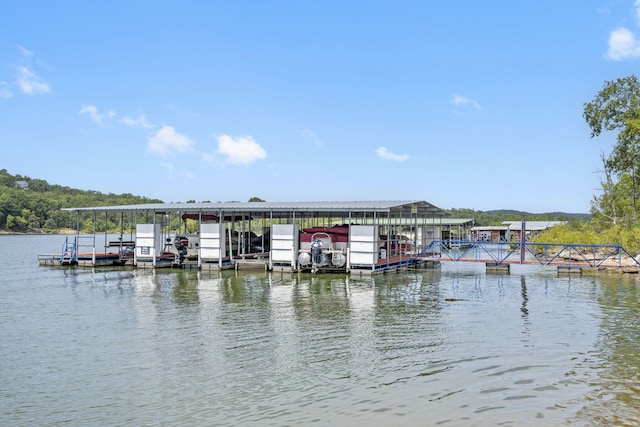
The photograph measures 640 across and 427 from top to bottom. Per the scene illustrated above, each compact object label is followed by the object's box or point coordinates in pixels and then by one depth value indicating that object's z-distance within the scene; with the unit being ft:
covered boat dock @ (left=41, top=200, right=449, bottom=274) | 85.51
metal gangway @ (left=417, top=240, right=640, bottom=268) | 86.38
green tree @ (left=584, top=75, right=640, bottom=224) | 141.08
